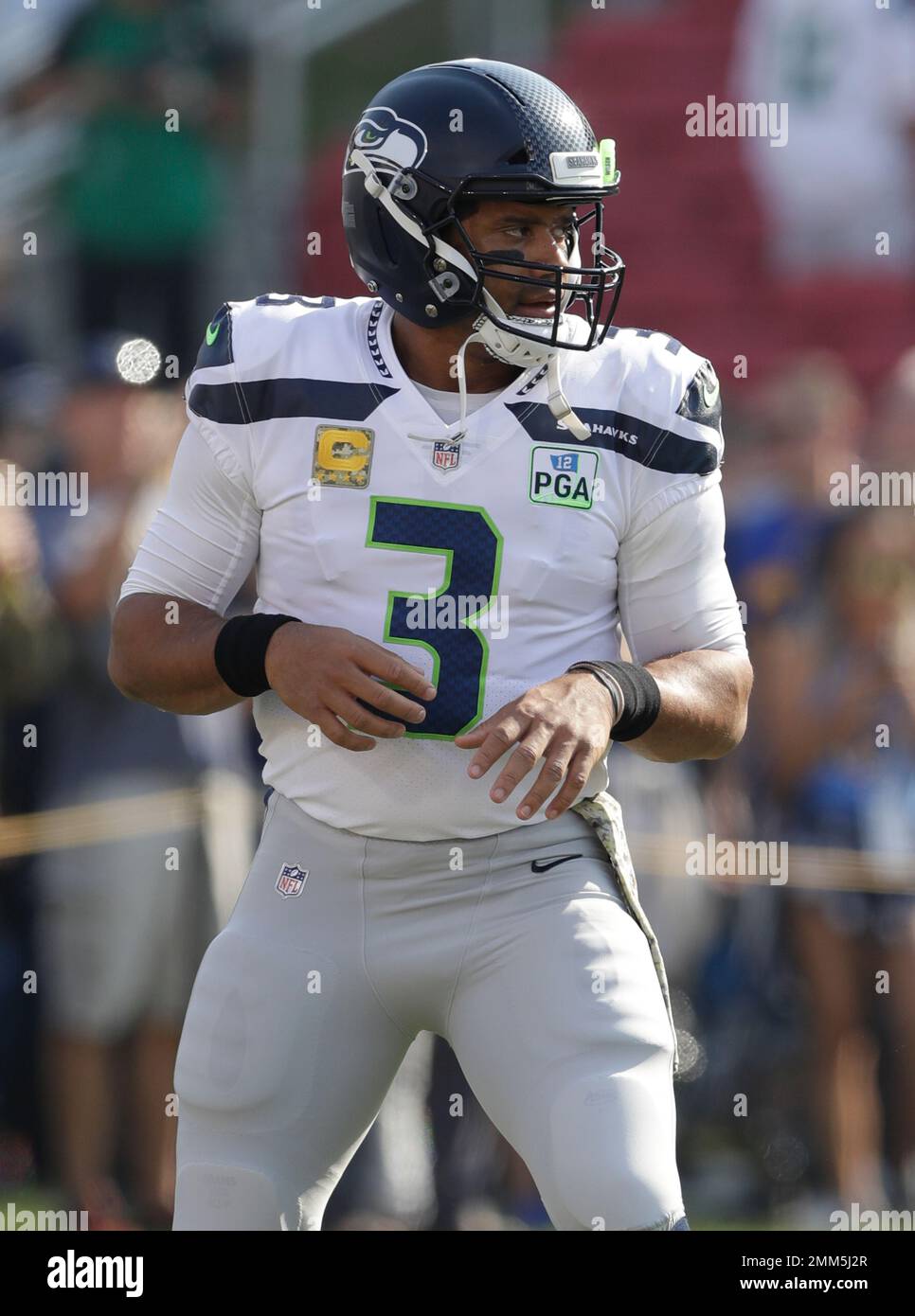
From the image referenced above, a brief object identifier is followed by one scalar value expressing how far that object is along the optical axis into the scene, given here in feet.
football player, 16.93
